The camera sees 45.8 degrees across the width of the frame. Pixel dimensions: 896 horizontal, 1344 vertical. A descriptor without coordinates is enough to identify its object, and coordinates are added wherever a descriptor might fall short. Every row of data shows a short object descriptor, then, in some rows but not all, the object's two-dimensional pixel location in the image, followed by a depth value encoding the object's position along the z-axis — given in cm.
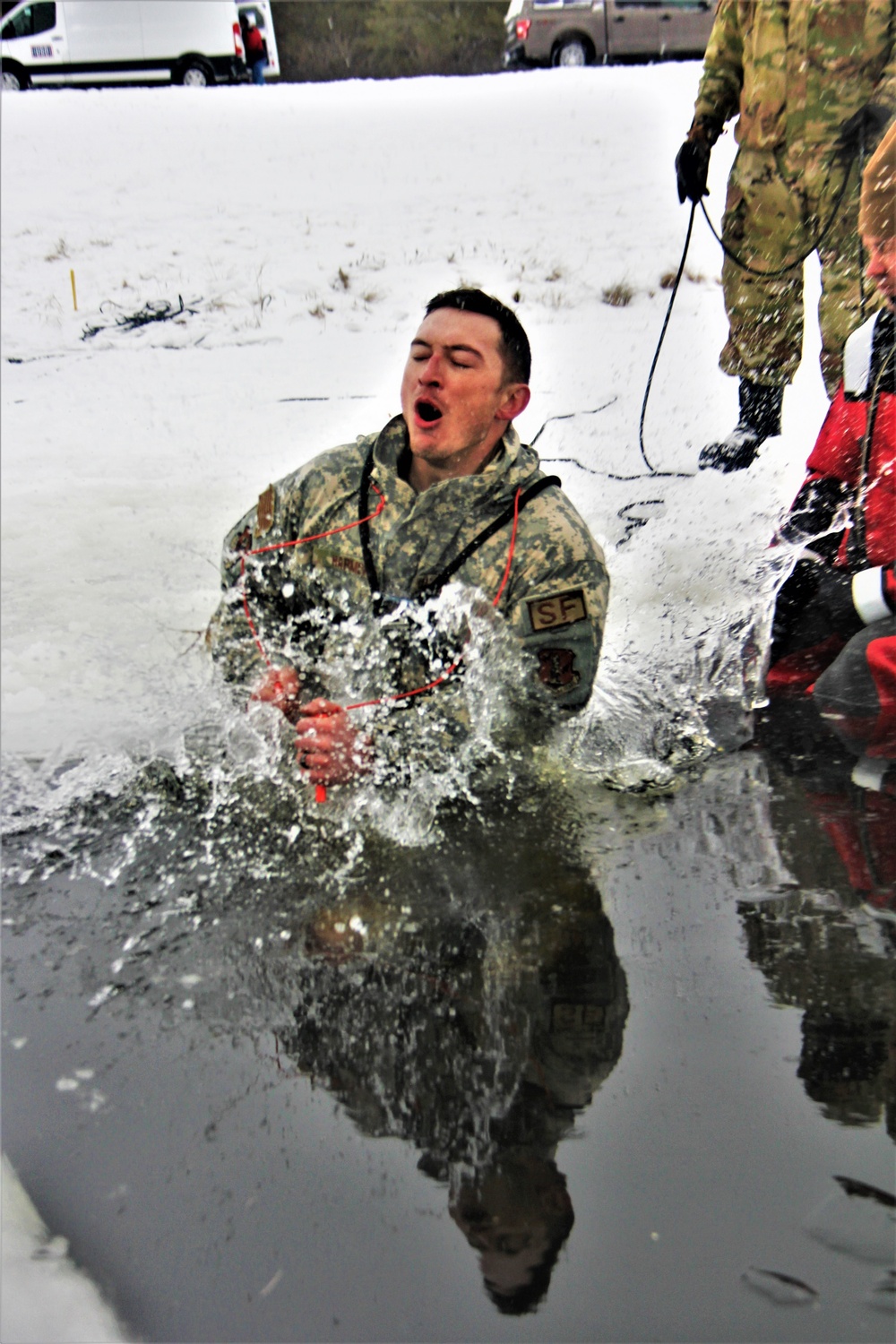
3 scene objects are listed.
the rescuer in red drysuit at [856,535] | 271
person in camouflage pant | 301
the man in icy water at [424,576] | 259
